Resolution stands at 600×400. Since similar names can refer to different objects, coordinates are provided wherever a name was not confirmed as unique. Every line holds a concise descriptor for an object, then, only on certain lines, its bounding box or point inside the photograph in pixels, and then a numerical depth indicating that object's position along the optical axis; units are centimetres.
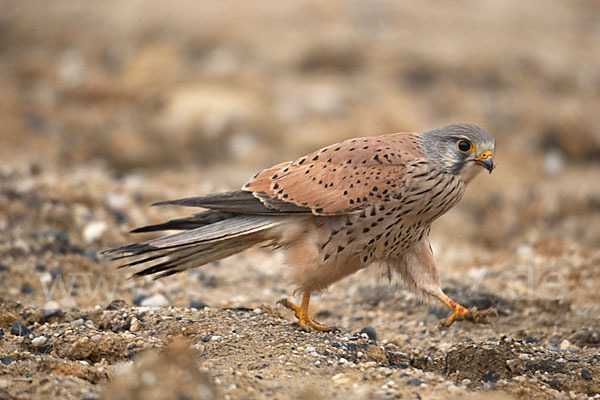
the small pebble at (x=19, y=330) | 876
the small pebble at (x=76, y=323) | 892
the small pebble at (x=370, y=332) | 978
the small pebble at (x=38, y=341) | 834
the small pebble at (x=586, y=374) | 799
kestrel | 881
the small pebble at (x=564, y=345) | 961
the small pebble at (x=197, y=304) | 1082
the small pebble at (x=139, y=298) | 1102
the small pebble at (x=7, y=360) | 734
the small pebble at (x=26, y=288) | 1108
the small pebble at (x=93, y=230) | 1300
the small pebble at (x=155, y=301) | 1089
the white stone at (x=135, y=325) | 883
